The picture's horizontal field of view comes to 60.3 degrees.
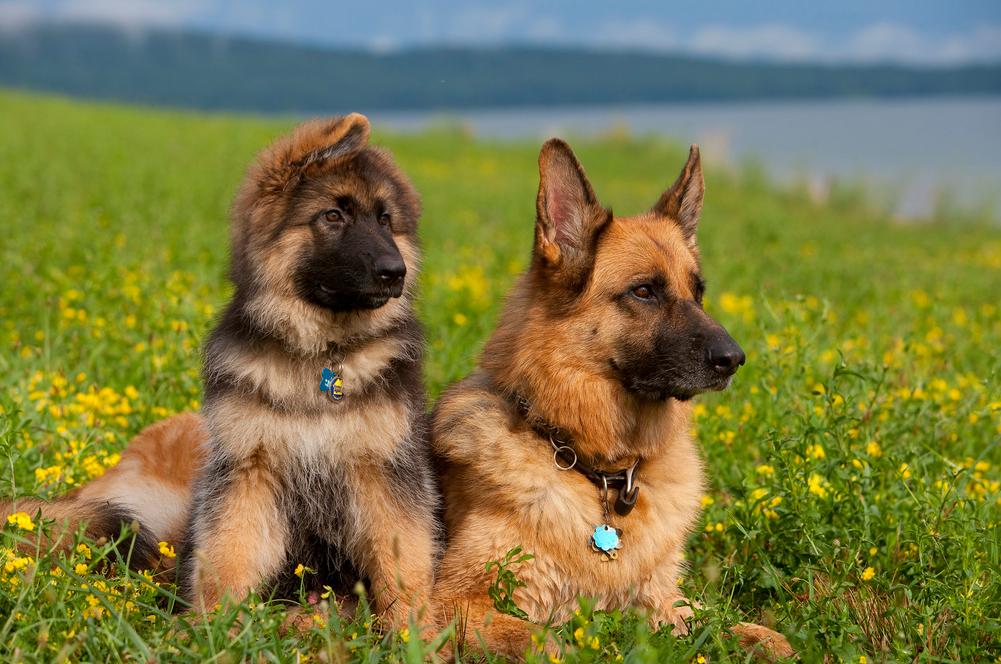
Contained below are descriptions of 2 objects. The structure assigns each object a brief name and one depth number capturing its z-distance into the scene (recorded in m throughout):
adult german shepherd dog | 3.40
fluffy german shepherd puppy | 3.25
